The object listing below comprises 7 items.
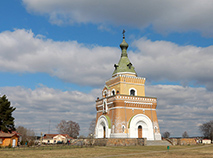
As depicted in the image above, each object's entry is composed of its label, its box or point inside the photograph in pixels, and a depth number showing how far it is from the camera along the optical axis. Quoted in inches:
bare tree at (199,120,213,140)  3258.4
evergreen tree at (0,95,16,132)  1586.2
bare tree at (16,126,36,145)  3649.6
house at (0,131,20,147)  1493.2
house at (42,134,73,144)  3446.4
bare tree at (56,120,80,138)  3179.1
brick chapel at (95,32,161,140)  1544.0
